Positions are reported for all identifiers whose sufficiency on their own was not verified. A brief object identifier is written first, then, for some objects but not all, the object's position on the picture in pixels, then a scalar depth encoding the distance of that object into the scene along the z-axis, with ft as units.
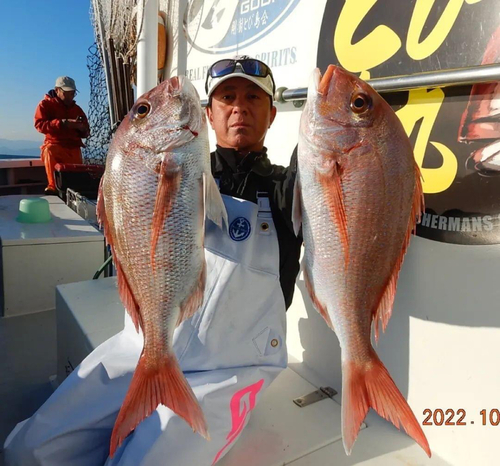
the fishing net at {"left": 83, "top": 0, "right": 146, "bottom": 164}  12.96
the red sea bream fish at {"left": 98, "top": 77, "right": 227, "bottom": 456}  3.98
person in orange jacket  24.21
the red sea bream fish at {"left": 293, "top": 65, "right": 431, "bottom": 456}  3.80
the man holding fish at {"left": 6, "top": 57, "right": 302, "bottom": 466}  4.02
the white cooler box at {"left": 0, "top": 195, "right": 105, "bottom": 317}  11.98
